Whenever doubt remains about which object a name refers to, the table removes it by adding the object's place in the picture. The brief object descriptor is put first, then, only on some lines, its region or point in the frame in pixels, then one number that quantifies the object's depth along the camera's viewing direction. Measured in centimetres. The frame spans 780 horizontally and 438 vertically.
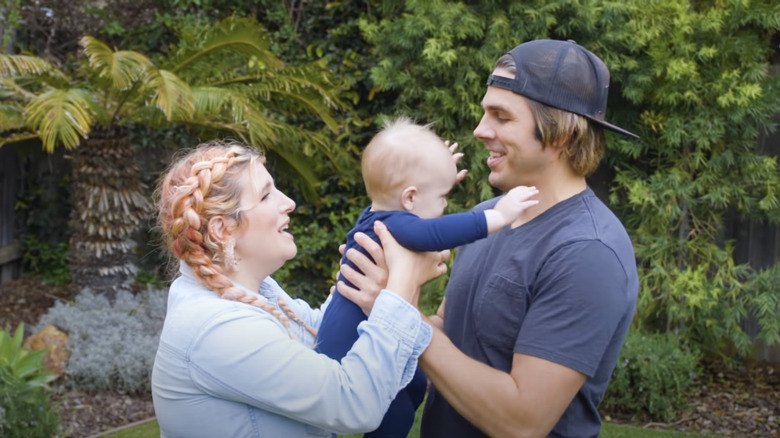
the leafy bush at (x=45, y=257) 955
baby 221
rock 623
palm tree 627
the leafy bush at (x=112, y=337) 608
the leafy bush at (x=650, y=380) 562
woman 190
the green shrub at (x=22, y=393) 461
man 205
